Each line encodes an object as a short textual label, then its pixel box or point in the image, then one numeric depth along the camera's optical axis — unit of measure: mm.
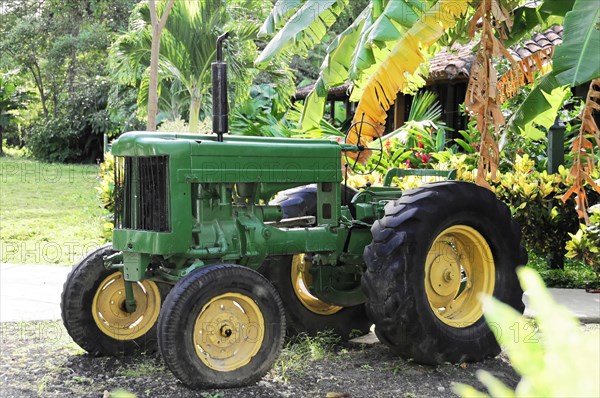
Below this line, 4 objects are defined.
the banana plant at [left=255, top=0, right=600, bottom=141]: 6617
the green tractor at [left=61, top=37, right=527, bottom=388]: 4703
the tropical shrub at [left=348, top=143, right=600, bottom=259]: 8508
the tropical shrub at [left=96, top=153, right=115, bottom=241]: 9972
